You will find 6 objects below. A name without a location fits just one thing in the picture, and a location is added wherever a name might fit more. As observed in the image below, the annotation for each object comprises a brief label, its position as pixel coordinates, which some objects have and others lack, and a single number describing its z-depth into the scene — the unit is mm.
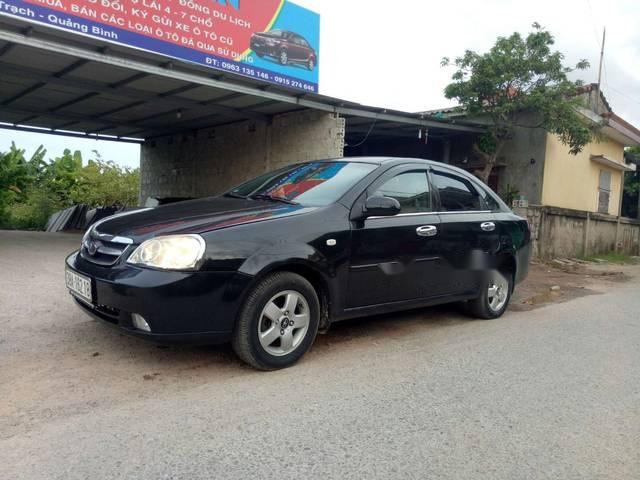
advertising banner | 8258
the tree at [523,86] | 11820
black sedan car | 3342
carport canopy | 8250
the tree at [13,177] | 18766
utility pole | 15773
